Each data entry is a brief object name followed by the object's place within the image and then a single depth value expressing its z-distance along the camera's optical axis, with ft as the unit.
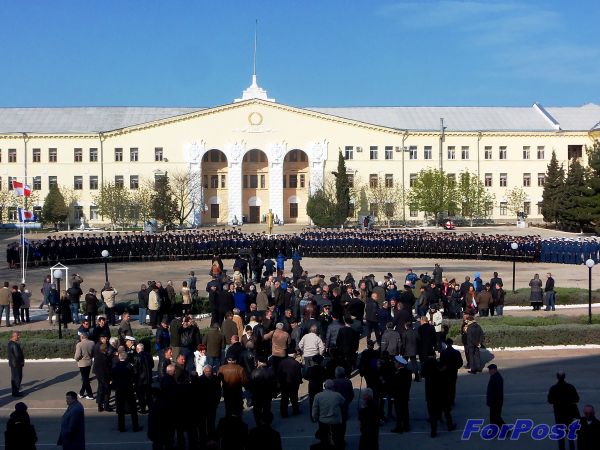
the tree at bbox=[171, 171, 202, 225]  232.32
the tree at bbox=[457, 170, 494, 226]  233.41
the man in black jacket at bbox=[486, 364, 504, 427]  39.01
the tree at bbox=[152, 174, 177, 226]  217.36
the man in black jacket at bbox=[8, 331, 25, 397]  47.24
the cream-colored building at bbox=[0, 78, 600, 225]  239.30
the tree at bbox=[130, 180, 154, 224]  223.10
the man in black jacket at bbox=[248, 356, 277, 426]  39.96
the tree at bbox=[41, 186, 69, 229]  224.12
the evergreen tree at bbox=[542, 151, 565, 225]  201.46
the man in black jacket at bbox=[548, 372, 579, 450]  35.91
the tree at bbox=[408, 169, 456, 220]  228.22
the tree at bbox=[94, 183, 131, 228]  222.69
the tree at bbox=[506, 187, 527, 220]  246.06
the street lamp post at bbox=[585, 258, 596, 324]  67.56
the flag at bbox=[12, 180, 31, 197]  109.50
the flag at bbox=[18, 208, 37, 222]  107.04
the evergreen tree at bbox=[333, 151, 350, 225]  221.25
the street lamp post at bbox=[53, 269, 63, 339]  62.95
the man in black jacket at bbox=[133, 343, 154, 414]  42.80
